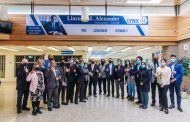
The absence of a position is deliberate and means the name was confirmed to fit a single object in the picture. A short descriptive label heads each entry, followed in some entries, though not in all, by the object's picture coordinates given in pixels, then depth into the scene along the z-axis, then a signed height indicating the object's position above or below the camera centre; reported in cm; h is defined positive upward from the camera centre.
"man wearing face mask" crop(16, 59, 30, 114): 385 -48
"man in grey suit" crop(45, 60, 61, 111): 405 -50
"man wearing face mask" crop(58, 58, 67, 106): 436 -59
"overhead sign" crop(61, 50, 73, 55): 1174 +87
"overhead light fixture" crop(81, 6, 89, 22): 547 +188
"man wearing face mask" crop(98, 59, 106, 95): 595 -46
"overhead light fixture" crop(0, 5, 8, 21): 525 +191
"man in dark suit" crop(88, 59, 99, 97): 594 -46
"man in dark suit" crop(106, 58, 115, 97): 565 -36
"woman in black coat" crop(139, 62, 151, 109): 411 -62
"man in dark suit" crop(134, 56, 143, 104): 451 -30
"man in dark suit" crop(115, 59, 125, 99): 531 -49
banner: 607 +161
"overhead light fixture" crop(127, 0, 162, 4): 589 +255
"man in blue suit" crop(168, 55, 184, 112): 400 -51
